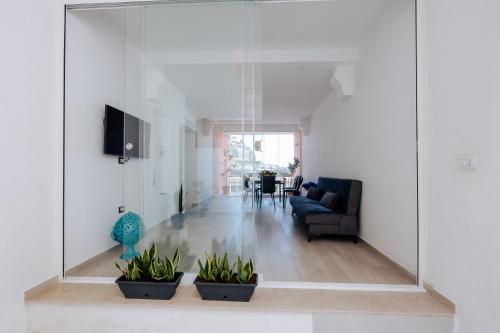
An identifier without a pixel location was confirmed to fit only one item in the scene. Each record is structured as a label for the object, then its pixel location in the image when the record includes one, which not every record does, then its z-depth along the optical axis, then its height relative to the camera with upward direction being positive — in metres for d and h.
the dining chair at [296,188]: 7.18 -0.56
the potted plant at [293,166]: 9.01 +0.11
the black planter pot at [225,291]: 1.74 -0.85
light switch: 1.45 +0.04
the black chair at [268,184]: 5.73 -0.34
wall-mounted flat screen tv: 2.61 +0.36
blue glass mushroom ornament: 2.60 -0.66
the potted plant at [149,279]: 1.78 -0.80
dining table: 6.65 -0.38
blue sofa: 3.47 -0.68
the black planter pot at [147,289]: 1.78 -0.85
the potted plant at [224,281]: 1.74 -0.80
